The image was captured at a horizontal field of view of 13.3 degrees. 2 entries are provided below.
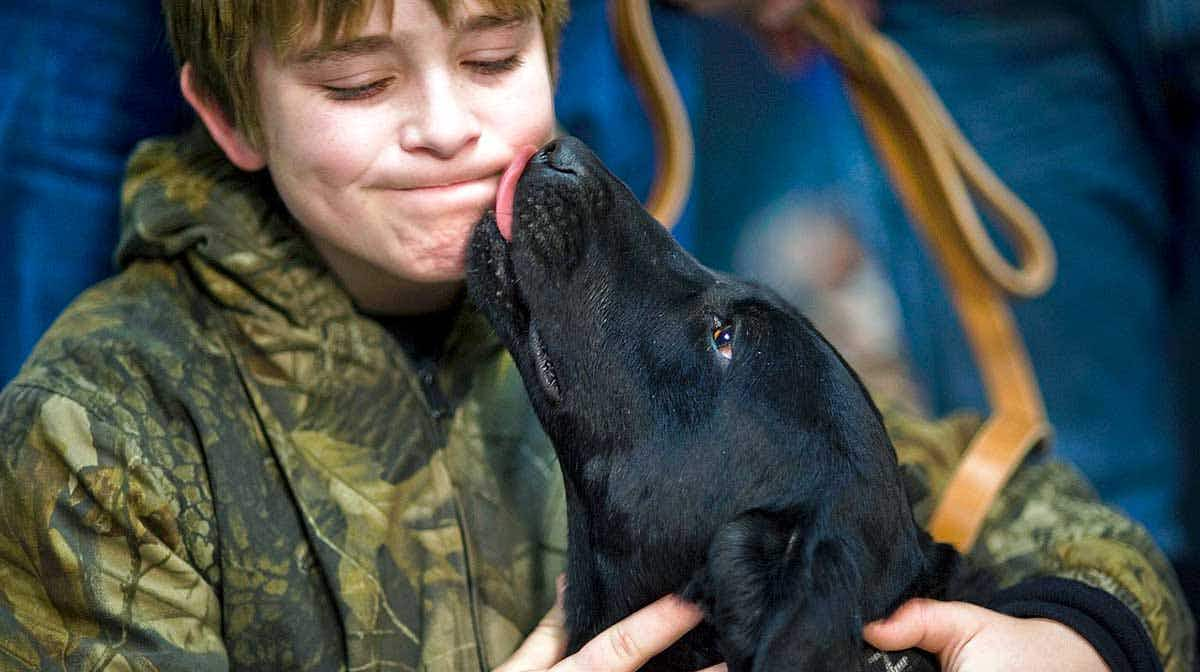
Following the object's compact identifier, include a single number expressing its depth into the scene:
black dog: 1.97
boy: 2.01
